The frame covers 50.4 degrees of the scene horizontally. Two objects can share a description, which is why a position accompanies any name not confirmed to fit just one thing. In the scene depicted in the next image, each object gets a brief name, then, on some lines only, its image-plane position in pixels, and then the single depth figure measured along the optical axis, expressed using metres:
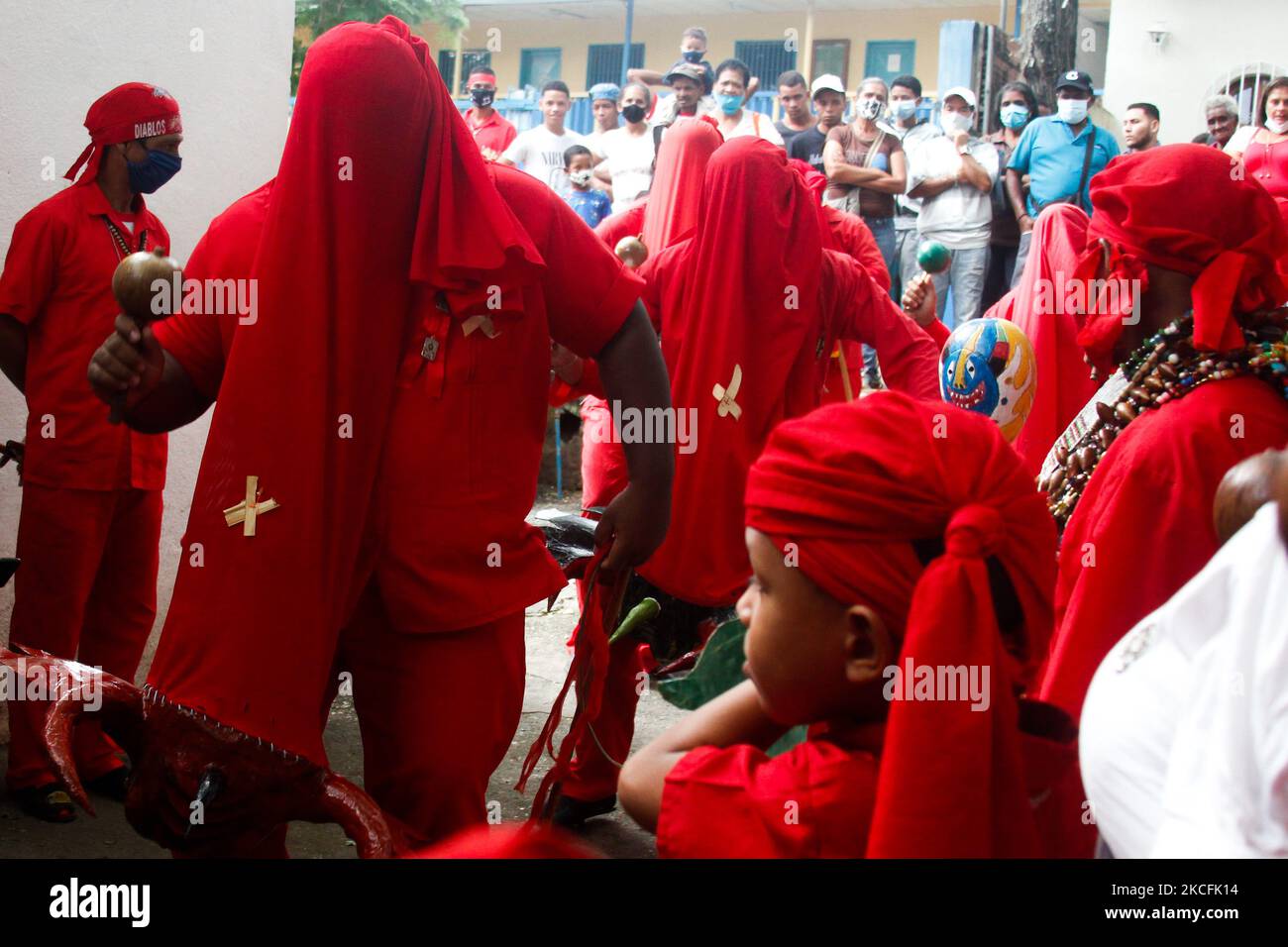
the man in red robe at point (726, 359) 4.63
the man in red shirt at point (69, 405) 4.62
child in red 1.65
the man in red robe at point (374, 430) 2.65
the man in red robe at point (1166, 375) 2.62
